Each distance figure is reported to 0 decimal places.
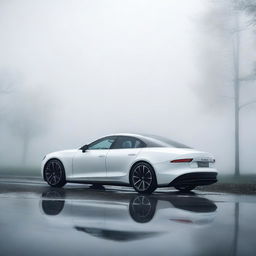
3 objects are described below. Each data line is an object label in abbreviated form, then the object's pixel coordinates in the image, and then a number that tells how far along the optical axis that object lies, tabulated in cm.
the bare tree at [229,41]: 2269
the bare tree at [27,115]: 4181
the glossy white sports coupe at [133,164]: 1049
